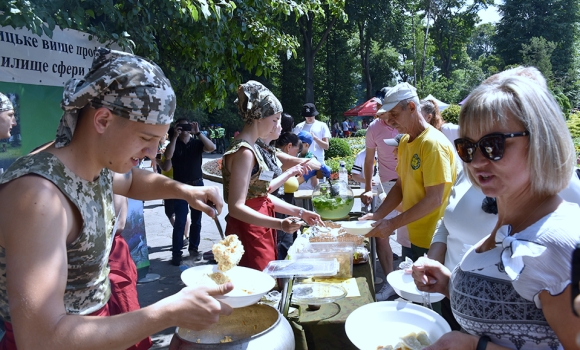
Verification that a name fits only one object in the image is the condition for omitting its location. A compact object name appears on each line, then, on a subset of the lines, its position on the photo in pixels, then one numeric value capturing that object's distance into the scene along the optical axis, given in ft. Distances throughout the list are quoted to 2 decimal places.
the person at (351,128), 98.81
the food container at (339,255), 8.07
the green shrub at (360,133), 91.66
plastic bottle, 19.93
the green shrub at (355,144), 56.88
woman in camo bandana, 8.74
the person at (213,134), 77.92
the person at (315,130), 24.02
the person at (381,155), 17.72
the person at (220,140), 80.33
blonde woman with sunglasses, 3.78
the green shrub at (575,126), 41.81
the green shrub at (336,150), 51.26
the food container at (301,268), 6.49
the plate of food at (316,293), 6.86
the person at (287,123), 18.54
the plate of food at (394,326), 5.29
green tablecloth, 6.26
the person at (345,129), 91.81
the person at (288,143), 17.60
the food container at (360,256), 8.78
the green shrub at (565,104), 61.19
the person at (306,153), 20.87
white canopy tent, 28.05
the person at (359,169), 20.60
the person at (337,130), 94.38
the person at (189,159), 19.81
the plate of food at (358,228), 9.28
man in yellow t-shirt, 9.45
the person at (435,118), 13.44
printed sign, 10.89
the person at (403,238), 11.81
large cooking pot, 4.42
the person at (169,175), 20.49
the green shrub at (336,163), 35.29
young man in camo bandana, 3.37
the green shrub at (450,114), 19.81
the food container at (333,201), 12.01
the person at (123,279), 5.60
